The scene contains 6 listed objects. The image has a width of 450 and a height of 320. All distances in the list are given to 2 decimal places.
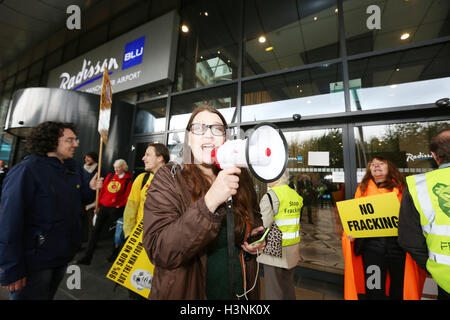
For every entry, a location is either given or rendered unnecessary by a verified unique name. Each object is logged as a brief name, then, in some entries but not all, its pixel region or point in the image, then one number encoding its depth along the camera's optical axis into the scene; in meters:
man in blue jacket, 1.22
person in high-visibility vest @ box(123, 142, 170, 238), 2.23
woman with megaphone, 0.67
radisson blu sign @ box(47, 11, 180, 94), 4.60
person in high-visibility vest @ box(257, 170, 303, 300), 2.00
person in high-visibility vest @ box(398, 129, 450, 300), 1.16
